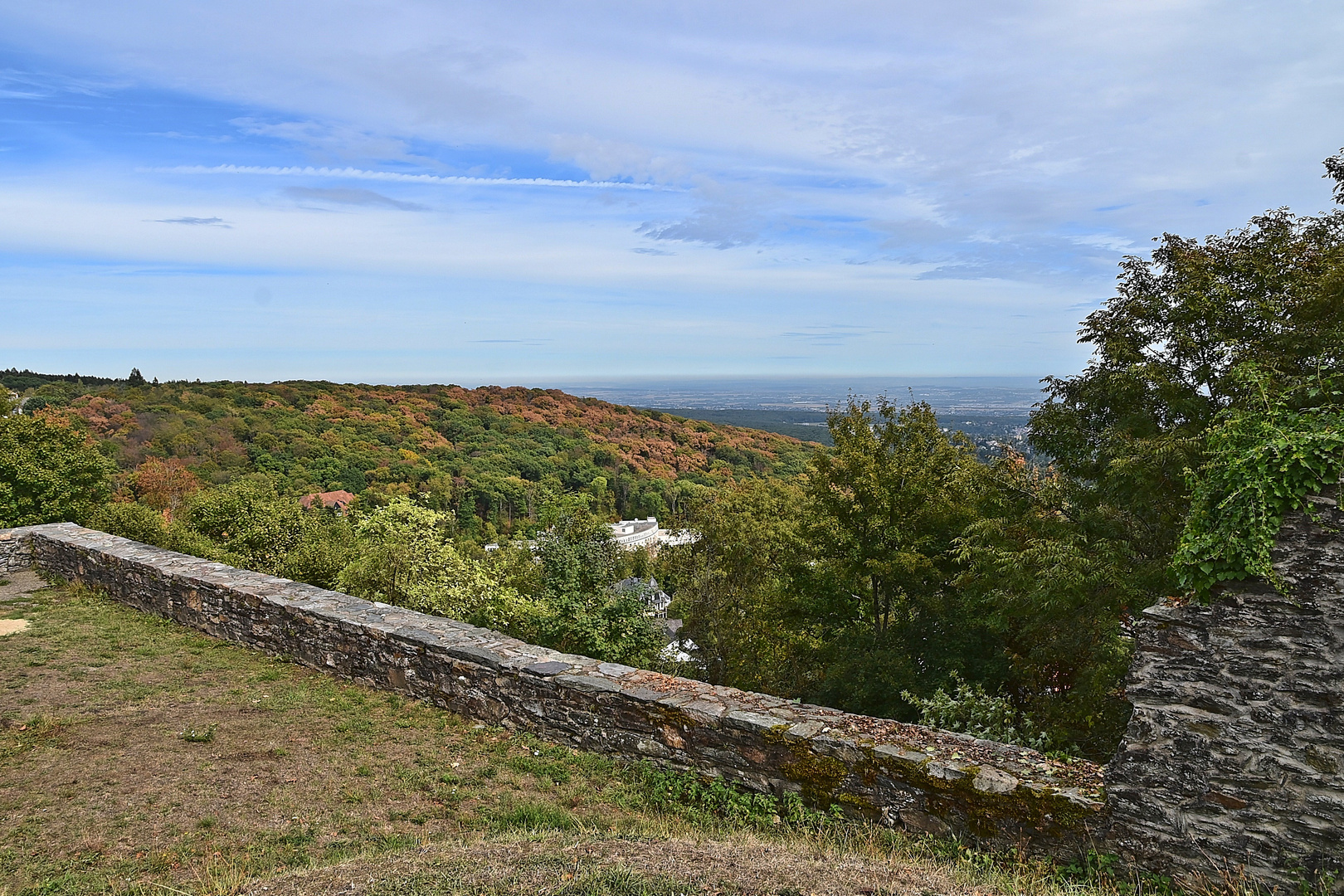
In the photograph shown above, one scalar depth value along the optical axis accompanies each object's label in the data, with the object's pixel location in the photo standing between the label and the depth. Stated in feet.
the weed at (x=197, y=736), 18.71
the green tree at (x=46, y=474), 49.24
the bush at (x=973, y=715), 21.33
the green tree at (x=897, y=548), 34.53
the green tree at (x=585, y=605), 29.01
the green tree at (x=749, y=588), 44.75
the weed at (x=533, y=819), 14.87
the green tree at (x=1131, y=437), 22.24
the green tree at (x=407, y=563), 37.40
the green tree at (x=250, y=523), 46.19
